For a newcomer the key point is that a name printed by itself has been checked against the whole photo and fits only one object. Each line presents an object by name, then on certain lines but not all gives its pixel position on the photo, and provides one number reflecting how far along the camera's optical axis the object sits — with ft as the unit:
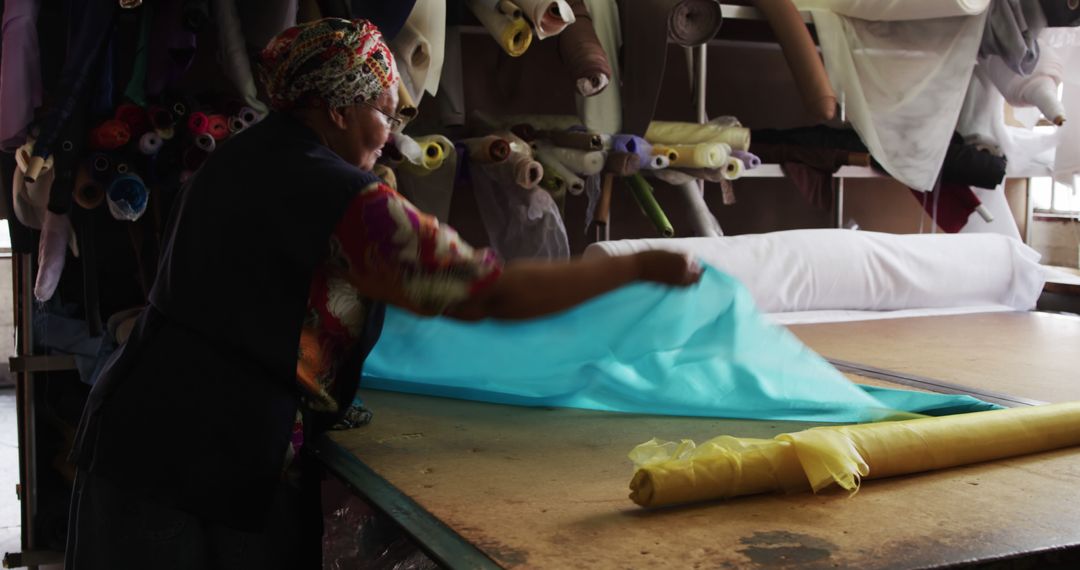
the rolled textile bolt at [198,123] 7.38
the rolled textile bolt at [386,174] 7.84
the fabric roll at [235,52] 7.64
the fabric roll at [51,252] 7.45
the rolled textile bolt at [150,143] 7.30
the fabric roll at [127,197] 7.29
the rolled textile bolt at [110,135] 7.23
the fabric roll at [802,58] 10.16
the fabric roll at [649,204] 9.94
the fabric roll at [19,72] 7.20
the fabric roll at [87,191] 7.31
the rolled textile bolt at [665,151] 9.62
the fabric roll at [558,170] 9.23
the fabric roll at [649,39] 9.45
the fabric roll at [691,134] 10.00
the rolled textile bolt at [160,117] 7.34
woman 4.08
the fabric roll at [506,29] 8.44
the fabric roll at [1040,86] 11.01
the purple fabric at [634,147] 9.32
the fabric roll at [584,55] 8.88
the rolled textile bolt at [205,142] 7.36
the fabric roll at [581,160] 9.18
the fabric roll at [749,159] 10.11
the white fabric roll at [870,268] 8.70
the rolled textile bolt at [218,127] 7.46
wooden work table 3.27
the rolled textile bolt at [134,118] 7.32
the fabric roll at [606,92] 9.48
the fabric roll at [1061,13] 10.85
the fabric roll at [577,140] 9.12
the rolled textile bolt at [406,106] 7.50
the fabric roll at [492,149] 8.67
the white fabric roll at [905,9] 10.58
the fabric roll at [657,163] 9.57
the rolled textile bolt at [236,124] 7.54
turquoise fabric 5.18
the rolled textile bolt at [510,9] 8.36
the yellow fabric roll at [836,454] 3.75
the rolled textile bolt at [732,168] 9.87
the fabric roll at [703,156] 9.66
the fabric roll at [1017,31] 11.00
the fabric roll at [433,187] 8.82
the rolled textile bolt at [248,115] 7.61
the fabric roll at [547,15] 8.15
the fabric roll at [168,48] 7.36
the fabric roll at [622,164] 9.31
